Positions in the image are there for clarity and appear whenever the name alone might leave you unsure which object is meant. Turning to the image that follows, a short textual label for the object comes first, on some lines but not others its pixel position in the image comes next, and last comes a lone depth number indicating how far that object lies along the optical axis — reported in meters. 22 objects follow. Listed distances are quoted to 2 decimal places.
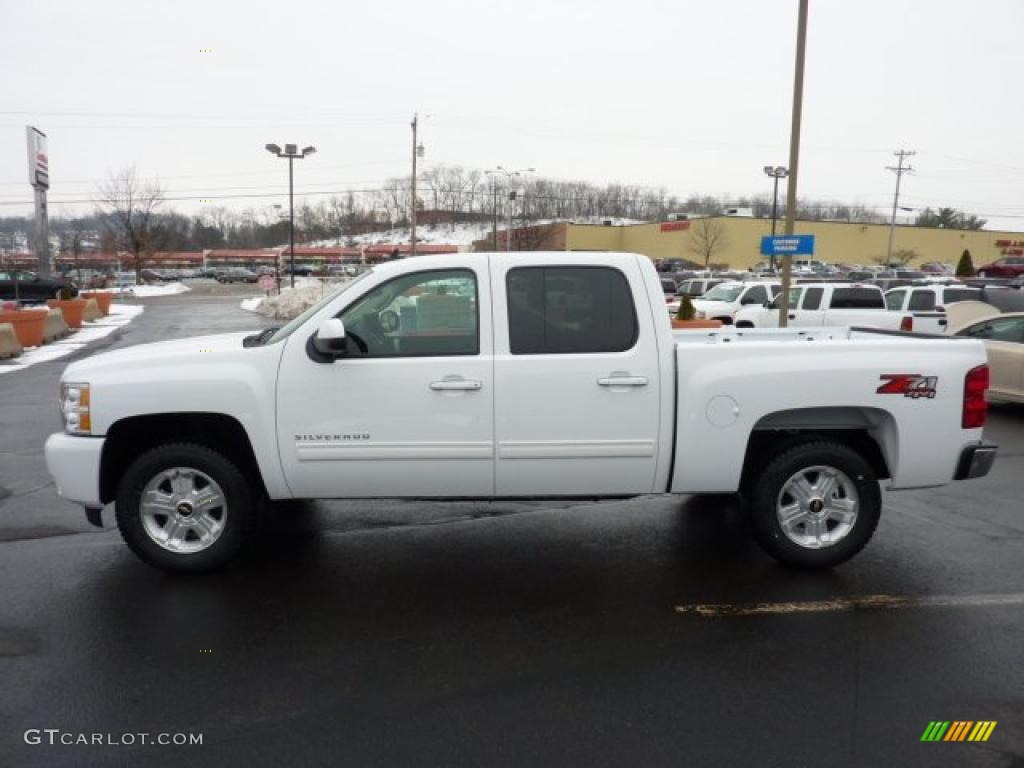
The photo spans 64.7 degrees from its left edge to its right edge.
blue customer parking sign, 16.23
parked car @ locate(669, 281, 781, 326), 21.03
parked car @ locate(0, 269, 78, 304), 37.16
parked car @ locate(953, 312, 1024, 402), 10.86
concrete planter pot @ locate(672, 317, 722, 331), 13.43
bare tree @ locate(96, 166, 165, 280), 61.46
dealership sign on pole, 35.34
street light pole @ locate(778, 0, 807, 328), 16.09
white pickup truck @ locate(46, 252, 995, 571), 4.73
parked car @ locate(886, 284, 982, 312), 18.25
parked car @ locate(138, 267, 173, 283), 86.94
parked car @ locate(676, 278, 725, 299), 28.39
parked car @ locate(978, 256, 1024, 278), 50.50
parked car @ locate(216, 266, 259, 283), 87.06
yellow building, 86.31
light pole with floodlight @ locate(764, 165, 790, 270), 54.62
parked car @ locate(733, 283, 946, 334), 17.11
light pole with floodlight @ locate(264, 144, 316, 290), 37.06
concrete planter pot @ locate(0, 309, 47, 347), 19.45
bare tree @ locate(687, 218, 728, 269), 83.38
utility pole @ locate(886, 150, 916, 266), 79.25
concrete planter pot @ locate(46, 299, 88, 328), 25.97
